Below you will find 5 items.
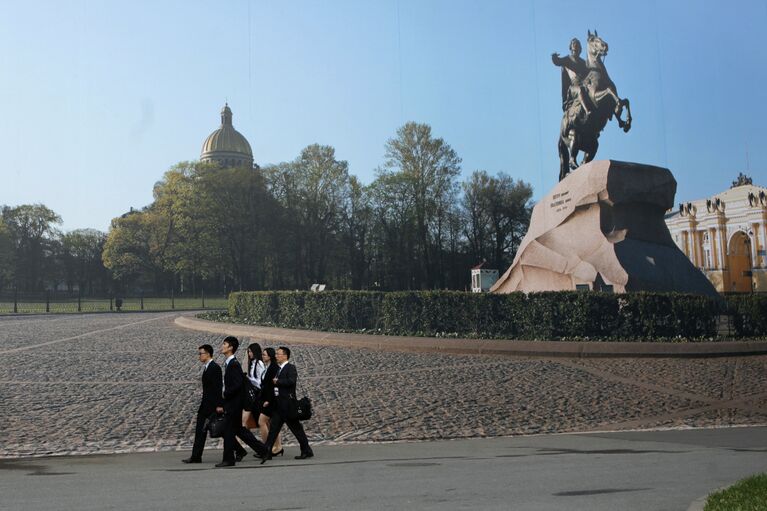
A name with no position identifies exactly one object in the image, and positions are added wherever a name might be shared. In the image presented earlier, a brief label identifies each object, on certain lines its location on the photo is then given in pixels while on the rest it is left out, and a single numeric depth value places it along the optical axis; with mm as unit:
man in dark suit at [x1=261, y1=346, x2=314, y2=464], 7555
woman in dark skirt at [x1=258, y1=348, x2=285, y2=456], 7734
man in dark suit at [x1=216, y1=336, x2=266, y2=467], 7355
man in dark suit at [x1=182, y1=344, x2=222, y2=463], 7336
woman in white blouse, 8180
